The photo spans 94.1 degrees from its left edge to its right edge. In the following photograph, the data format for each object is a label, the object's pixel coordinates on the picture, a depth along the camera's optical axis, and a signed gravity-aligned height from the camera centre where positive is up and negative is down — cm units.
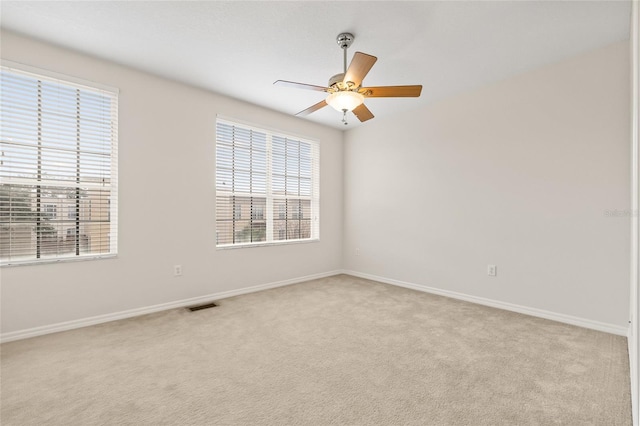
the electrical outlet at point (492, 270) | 355 -69
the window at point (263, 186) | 402 +38
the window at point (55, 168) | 262 +40
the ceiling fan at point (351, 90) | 231 +100
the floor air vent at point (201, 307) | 343 -112
